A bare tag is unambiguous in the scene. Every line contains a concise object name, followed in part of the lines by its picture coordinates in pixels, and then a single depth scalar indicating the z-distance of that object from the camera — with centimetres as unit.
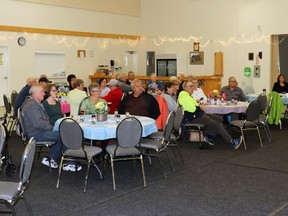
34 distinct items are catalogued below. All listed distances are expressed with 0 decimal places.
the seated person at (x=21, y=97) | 808
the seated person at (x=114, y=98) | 813
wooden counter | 1373
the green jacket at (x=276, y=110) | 943
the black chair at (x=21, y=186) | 343
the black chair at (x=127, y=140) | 497
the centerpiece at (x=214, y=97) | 830
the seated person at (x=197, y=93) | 920
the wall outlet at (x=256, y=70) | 1300
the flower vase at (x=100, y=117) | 571
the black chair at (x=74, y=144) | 493
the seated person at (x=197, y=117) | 734
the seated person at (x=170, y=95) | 746
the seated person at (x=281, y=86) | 1099
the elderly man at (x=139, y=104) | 660
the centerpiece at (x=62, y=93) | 875
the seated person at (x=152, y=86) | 1061
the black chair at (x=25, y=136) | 570
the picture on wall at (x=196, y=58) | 1448
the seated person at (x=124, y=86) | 1008
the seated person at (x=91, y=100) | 649
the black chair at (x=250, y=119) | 738
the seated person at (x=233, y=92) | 930
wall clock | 1260
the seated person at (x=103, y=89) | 916
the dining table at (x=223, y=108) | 787
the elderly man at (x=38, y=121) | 566
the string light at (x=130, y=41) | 1280
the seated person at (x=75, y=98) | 728
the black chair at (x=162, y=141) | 548
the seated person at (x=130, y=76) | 1327
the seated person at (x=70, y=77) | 1085
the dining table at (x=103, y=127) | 519
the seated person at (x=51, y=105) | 624
